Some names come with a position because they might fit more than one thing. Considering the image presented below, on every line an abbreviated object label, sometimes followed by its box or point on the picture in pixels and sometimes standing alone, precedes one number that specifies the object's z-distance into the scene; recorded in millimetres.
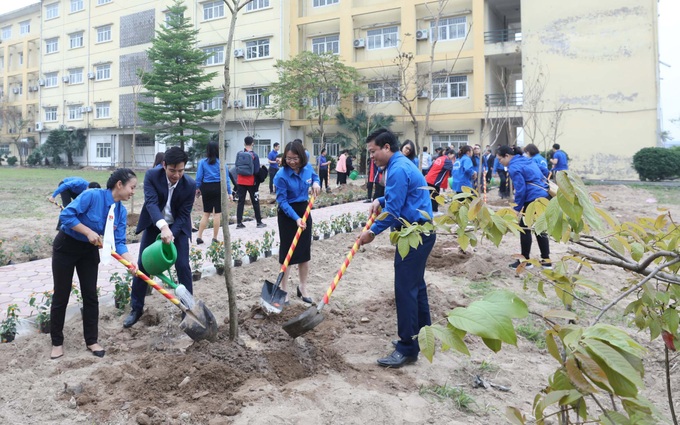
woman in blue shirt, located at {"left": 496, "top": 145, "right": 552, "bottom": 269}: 6234
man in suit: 4270
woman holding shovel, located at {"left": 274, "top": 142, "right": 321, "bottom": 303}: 4992
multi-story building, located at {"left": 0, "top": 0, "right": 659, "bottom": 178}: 22438
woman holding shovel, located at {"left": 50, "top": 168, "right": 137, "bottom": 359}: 3617
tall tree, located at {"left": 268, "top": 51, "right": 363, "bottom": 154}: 25594
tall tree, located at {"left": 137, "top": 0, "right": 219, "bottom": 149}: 28234
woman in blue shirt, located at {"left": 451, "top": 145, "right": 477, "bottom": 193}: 10352
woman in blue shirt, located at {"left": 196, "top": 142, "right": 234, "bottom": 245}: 7418
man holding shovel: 3662
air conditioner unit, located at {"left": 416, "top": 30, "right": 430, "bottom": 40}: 25812
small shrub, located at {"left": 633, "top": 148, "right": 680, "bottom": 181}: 20062
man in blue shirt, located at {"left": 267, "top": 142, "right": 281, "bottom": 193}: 14307
